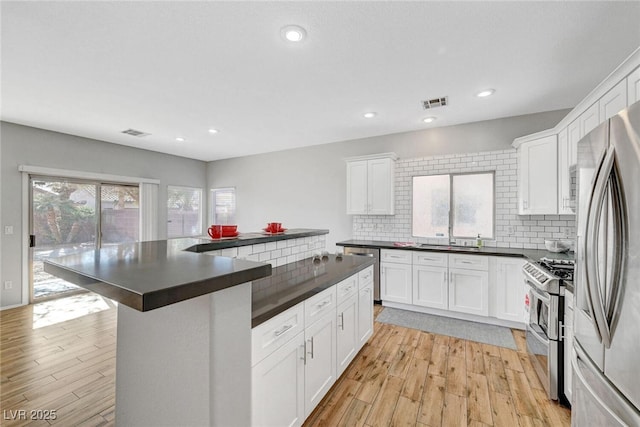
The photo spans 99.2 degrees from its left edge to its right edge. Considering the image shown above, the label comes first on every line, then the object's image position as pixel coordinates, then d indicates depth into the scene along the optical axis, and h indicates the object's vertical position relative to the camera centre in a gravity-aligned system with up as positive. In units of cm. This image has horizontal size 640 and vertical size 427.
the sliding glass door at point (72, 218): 429 -12
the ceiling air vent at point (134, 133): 436 +129
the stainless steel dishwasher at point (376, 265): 408 -79
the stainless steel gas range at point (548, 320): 203 -86
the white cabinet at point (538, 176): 317 +44
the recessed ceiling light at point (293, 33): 195 +131
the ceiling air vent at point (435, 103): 315 +131
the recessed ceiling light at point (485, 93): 292 +131
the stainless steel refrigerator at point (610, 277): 103 -28
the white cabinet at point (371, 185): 433 +45
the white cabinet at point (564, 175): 292 +42
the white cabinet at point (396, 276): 387 -92
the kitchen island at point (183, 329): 90 -49
